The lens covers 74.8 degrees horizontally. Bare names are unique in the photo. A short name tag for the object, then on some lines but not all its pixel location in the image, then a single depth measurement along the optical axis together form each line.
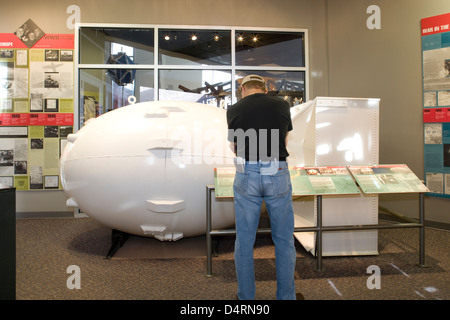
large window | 4.48
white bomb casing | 2.36
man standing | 1.67
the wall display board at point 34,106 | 4.31
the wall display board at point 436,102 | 3.52
